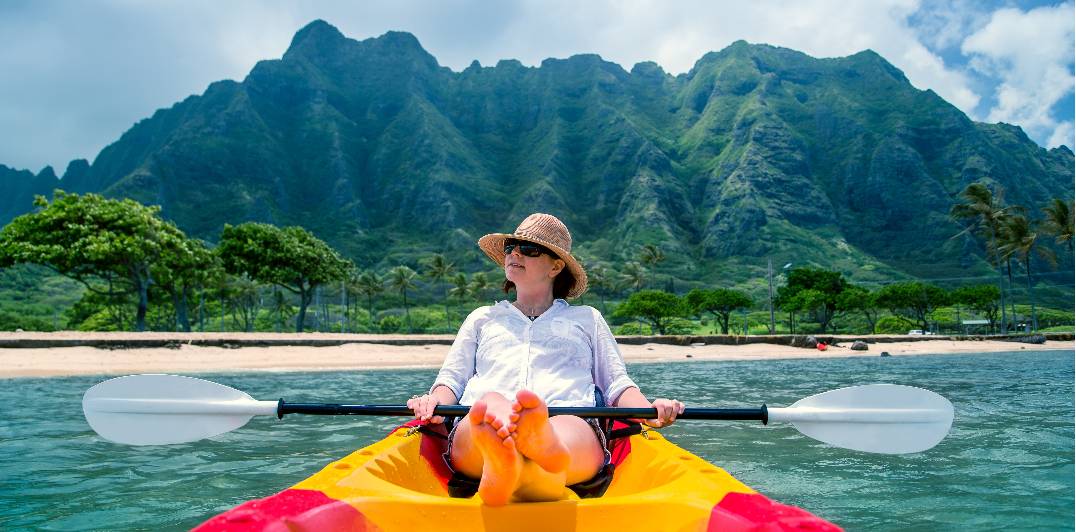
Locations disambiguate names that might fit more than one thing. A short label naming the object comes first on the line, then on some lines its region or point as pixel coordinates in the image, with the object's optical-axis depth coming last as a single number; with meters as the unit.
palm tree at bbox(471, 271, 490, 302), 68.31
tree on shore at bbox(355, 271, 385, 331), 69.31
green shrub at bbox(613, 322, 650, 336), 66.50
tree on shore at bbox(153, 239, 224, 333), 34.62
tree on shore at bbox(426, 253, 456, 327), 66.44
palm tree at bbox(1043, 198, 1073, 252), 43.84
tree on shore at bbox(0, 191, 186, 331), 28.88
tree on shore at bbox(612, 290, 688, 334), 57.03
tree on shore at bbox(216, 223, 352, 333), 42.75
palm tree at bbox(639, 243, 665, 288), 69.69
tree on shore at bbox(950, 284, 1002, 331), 52.50
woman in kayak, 2.72
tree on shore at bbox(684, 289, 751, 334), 56.78
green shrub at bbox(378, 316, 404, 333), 71.81
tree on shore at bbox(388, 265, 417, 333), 66.75
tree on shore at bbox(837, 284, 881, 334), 53.84
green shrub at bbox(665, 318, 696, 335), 66.88
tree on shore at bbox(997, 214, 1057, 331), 46.00
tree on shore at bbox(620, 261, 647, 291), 72.38
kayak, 2.06
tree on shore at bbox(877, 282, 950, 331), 53.81
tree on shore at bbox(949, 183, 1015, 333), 49.22
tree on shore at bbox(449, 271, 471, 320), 66.62
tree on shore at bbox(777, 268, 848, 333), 54.97
